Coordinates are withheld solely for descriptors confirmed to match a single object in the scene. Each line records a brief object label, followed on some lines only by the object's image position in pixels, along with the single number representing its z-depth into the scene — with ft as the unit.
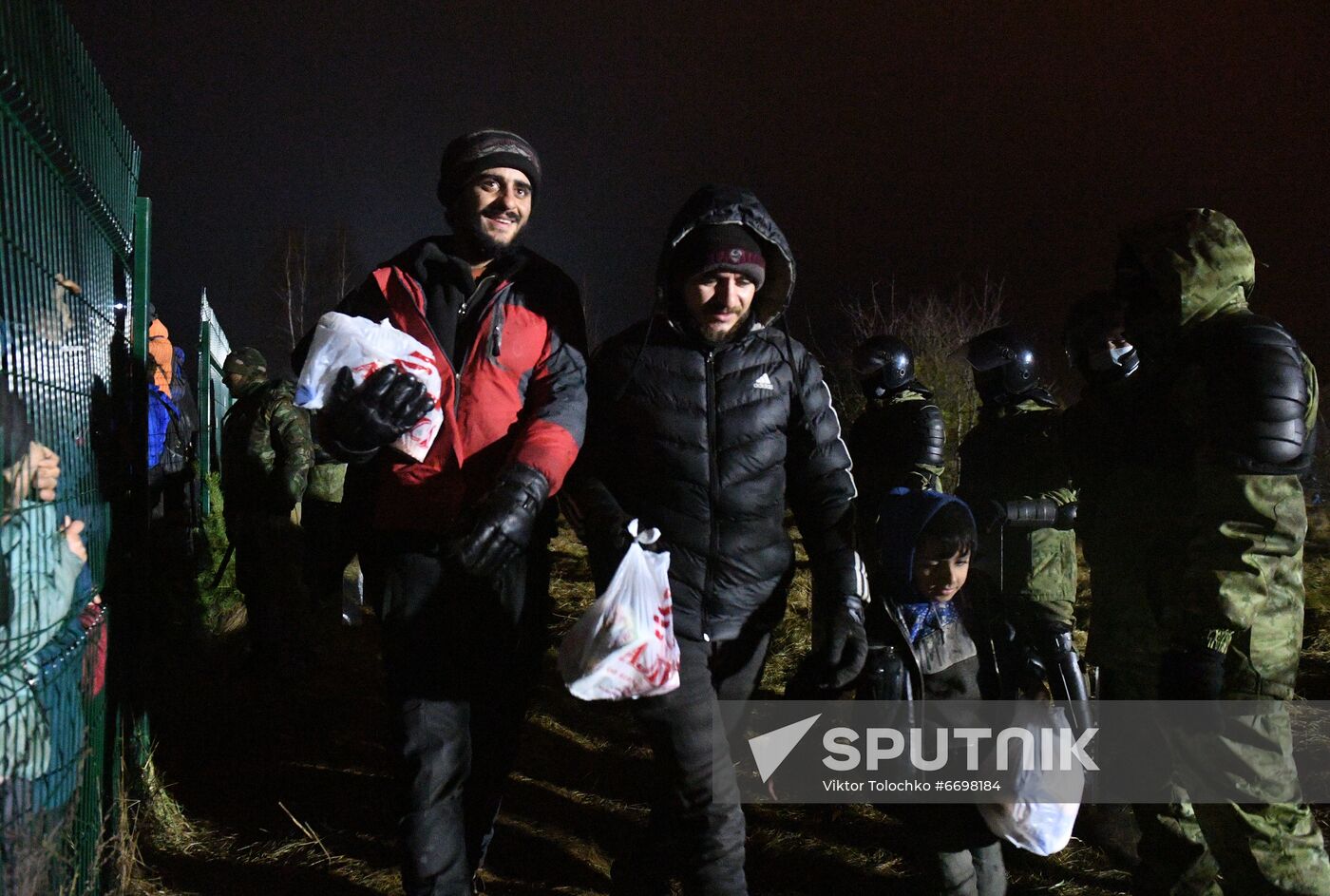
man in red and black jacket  8.57
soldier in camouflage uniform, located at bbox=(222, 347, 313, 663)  18.38
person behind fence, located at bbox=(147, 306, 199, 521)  18.98
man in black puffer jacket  8.77
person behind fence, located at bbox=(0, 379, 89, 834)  6.53
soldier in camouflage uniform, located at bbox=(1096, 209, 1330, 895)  7.84
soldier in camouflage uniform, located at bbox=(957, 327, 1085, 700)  13.35
